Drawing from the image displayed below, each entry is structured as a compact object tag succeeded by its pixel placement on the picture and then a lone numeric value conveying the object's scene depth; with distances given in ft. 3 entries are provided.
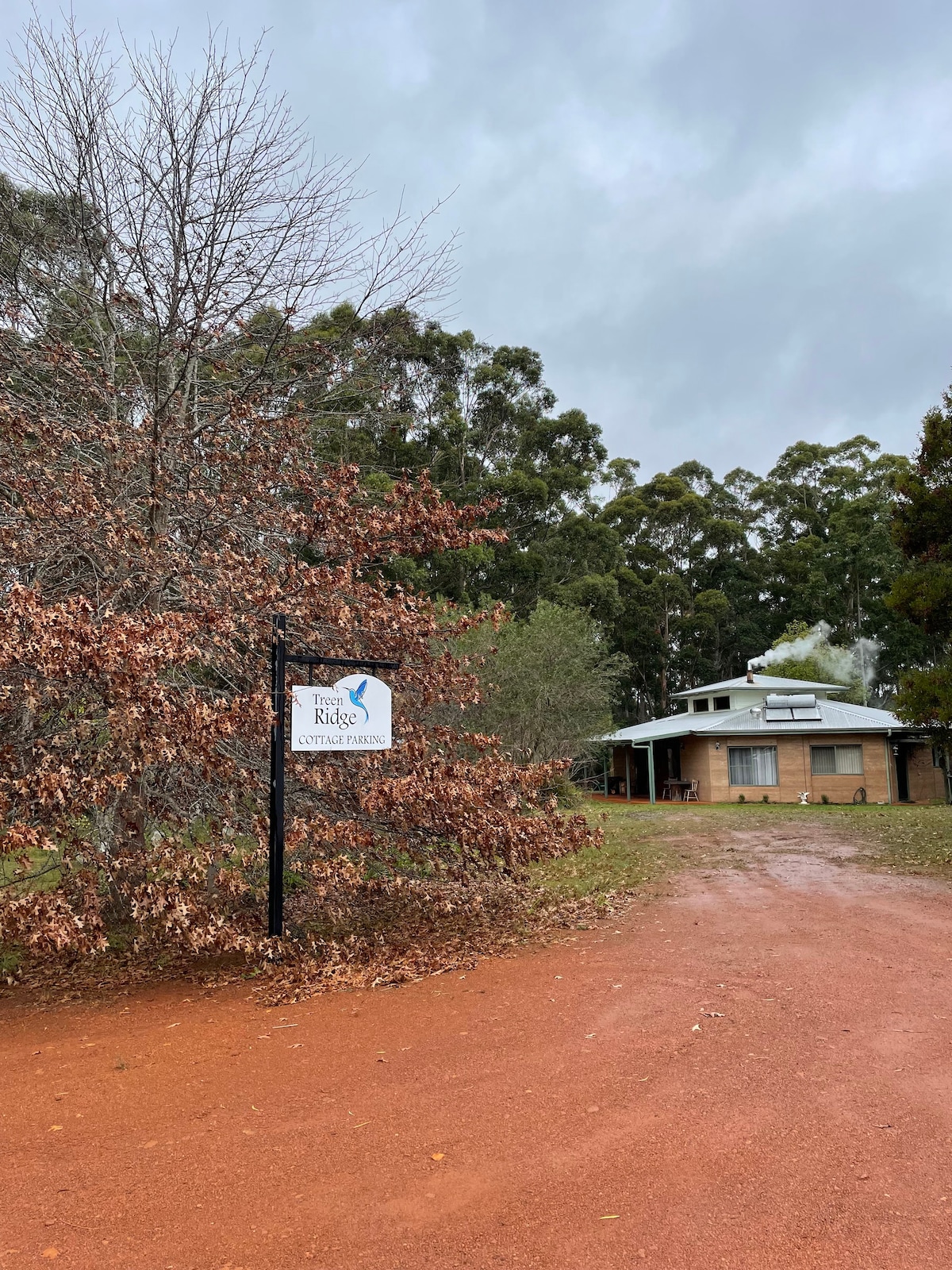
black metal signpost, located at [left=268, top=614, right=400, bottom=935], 19.03
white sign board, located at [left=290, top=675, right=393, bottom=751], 19.98
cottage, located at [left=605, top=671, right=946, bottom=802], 77.25
